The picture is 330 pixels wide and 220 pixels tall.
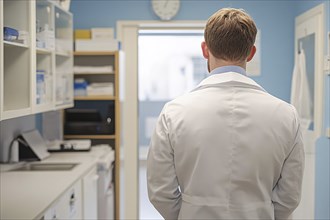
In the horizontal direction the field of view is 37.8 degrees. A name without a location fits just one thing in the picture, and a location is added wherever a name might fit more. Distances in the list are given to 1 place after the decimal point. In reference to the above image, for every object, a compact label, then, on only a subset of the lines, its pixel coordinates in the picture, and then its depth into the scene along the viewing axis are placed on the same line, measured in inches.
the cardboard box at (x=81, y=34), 182.4
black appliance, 180.9
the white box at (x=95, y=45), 178.7
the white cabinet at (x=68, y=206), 95.5
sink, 135.6
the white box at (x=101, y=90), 179.6
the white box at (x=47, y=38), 123.8
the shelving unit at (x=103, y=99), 178.5
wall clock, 186.1
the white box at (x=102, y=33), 183.3
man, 58.6
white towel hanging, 161.9
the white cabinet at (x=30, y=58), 106.5
